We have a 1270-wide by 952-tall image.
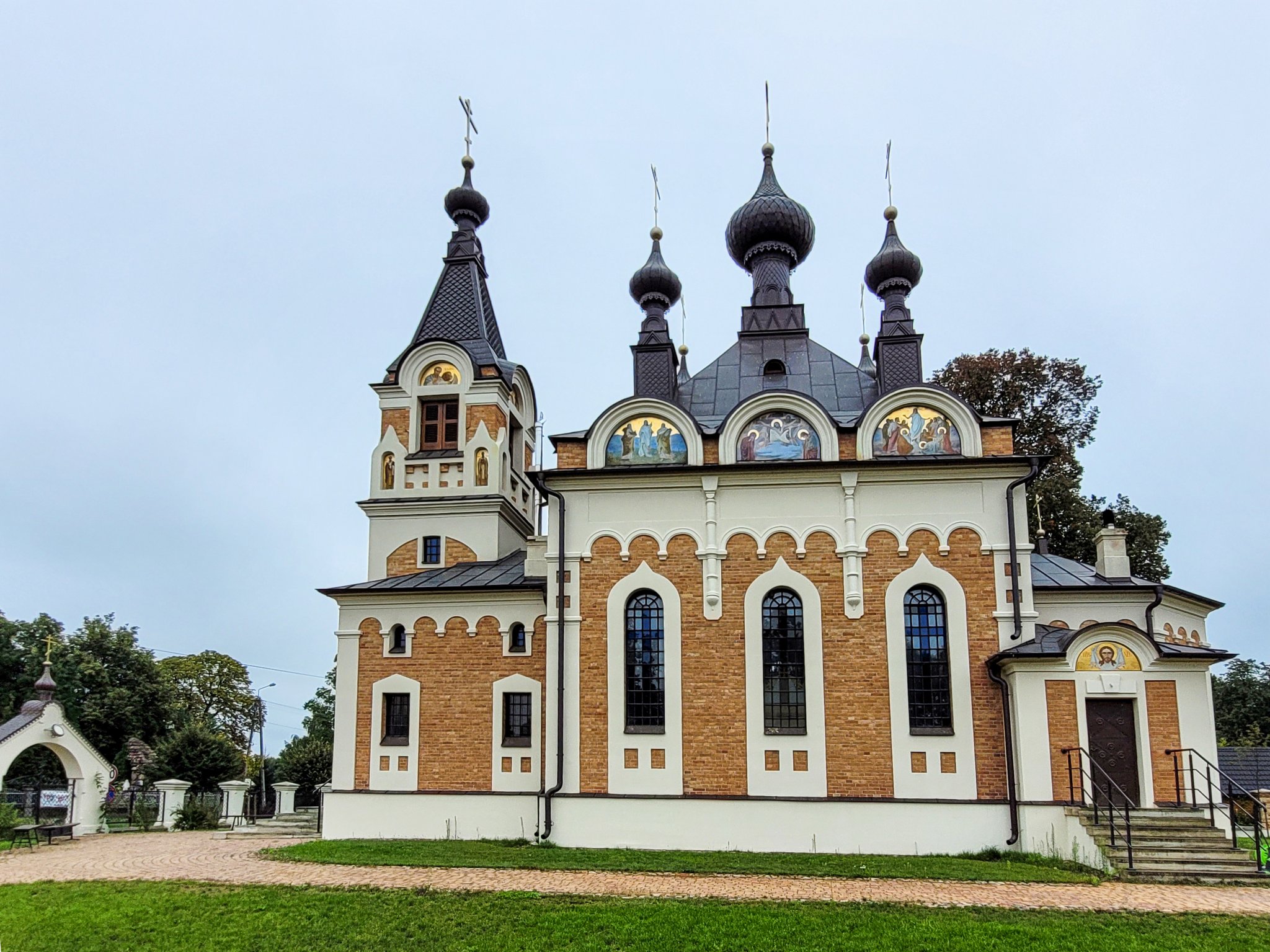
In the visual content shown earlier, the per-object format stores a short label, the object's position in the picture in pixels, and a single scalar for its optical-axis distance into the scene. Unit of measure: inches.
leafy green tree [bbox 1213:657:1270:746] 1390.3
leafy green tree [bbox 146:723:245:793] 1031.6
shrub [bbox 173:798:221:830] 915.4
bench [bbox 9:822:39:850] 725.9
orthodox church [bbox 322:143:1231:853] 592.1
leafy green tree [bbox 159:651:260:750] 1851.6
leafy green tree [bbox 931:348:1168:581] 1031.0
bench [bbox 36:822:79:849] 762.8
